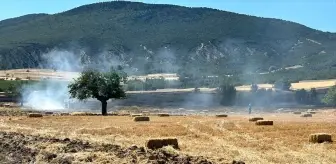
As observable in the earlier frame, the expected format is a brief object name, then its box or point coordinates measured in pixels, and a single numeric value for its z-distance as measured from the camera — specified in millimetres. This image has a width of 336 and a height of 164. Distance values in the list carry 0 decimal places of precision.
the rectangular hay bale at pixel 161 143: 22516
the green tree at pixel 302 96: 130250
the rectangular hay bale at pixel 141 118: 47984
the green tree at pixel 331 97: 105875
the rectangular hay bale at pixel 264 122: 39062
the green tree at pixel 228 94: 130000
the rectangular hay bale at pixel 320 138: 24875
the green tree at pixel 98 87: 71688
